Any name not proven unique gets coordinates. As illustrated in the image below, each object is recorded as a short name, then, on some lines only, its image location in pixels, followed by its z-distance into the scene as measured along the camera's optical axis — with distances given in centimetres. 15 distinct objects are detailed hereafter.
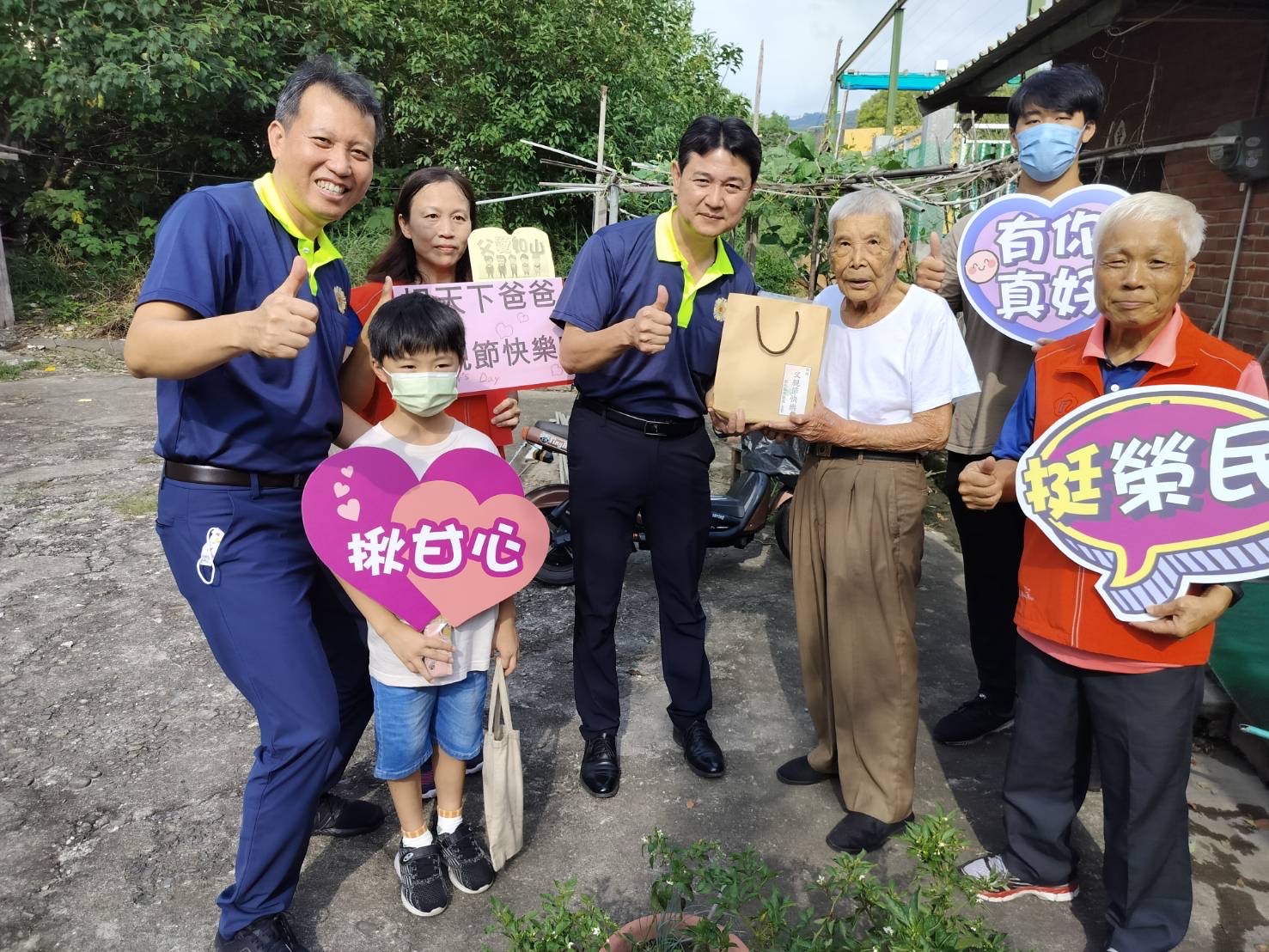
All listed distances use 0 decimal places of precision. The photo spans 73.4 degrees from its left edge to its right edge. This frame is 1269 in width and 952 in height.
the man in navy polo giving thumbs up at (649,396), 254
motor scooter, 465
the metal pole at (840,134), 1339
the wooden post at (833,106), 1659
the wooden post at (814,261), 706
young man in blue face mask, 272
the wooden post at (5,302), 1084
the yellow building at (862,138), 2940
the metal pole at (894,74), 1741
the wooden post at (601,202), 934
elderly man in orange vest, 191
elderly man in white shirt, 238
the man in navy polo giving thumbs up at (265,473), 190
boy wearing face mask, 213
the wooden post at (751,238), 821
